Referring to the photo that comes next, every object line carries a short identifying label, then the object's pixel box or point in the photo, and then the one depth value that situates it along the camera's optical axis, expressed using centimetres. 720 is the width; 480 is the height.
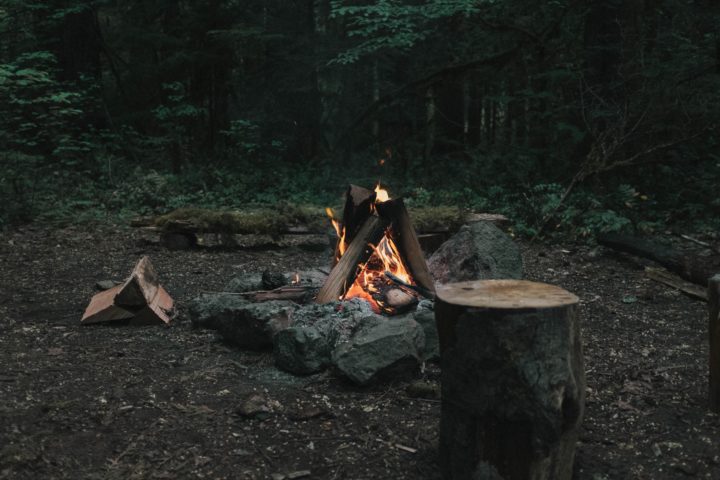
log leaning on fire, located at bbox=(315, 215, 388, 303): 503
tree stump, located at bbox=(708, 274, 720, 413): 360
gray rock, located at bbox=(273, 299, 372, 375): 422
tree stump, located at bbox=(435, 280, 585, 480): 268
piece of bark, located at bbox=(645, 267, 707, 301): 618
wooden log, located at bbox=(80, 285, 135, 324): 530
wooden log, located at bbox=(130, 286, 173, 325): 532
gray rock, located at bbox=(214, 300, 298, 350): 460
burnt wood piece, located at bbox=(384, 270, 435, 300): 503
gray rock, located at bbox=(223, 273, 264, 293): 571
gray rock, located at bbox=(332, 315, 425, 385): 398
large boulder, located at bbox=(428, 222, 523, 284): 536
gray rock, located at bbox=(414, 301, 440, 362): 437
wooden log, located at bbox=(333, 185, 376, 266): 536
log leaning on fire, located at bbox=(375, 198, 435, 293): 528
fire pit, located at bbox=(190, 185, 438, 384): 410
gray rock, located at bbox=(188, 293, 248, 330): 498
